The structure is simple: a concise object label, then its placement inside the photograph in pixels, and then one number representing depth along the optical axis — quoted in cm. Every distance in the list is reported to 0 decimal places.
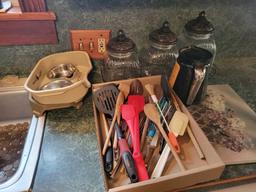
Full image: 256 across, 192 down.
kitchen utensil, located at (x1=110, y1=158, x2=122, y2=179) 55
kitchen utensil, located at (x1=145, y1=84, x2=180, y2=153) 60
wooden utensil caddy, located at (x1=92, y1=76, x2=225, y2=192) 48
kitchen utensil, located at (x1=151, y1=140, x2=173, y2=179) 55
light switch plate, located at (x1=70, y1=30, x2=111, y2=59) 87
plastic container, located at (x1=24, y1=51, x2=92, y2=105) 69
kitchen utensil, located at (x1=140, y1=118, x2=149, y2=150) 62
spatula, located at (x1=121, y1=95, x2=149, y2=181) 53
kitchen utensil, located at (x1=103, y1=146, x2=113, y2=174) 55
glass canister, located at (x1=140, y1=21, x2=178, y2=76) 76
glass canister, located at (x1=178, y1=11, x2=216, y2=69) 79
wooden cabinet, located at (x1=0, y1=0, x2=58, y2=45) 80
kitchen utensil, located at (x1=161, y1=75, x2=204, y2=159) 61
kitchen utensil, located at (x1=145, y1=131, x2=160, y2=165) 59
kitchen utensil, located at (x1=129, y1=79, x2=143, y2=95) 75
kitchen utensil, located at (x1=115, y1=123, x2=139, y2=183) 50
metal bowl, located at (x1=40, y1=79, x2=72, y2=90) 80
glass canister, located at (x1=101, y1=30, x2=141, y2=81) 73
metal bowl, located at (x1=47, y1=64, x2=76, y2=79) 86
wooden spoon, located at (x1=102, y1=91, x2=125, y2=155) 59
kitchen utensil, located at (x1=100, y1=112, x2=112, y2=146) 65
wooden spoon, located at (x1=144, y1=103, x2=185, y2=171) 59
